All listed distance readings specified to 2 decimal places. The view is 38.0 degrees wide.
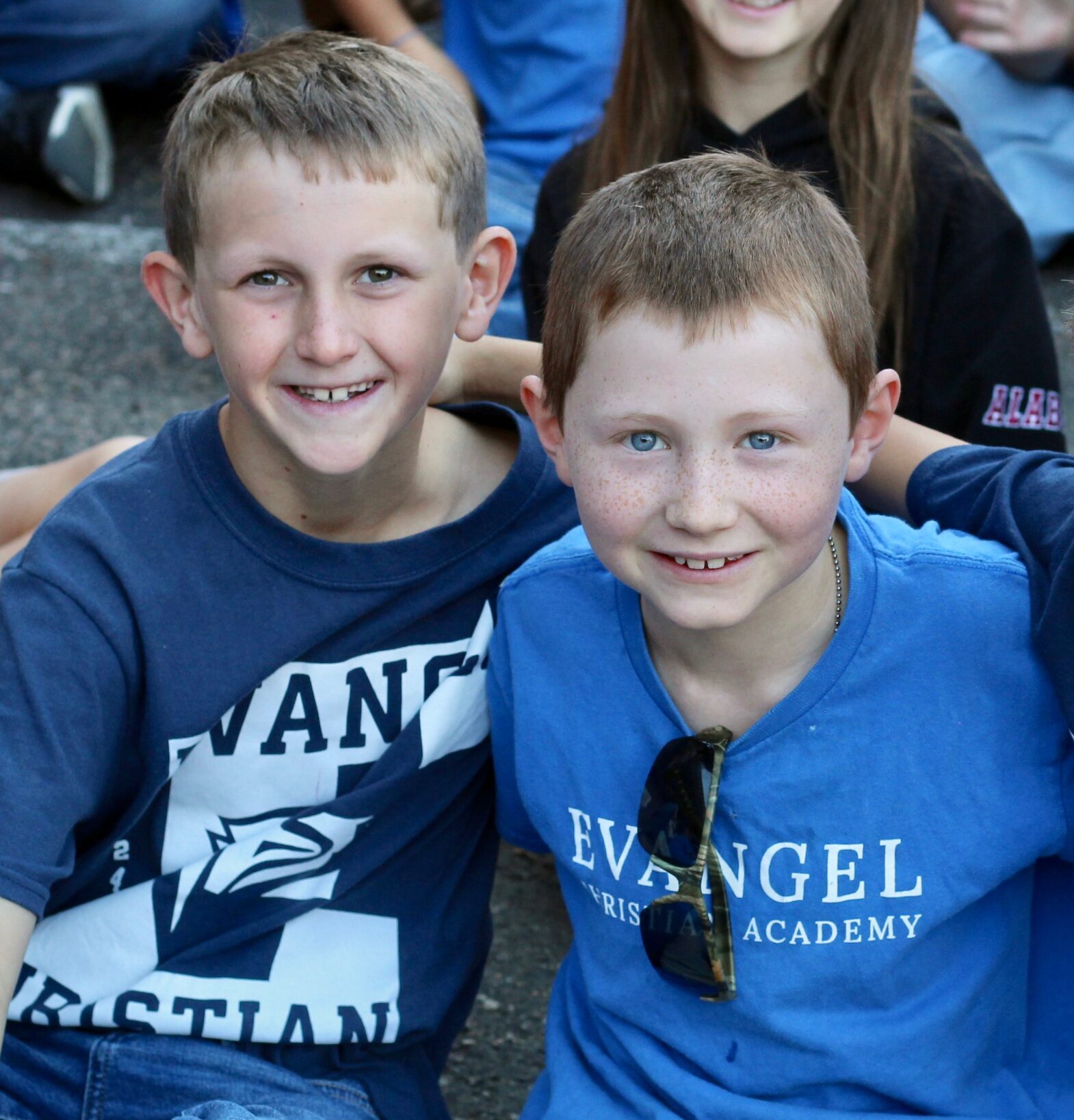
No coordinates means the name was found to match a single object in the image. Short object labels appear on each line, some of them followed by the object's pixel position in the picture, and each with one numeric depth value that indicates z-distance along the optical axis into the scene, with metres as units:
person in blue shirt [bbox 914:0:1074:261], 3.80
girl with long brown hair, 2.30
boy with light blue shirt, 1.39
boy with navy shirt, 1.59
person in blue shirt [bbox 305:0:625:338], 3.58
